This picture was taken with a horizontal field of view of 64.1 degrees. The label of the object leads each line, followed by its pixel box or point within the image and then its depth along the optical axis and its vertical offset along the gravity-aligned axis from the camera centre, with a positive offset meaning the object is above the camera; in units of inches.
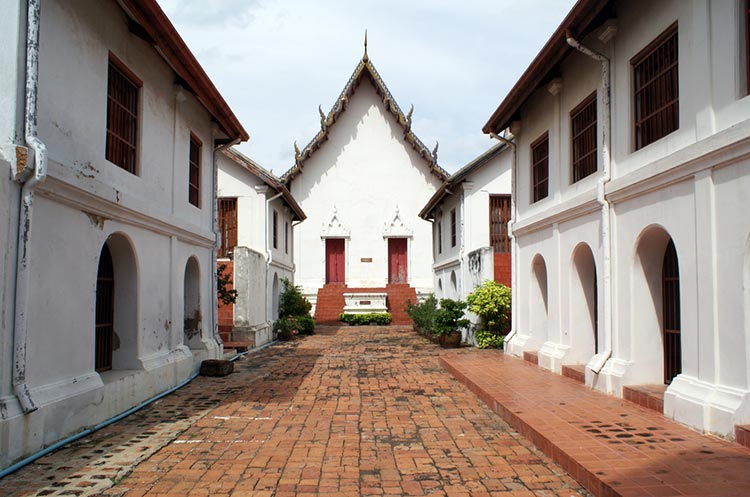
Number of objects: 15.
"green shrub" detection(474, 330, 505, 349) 556.4 -50.7
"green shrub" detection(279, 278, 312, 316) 800.9 -23.5
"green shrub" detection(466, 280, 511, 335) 546.3 -17.9
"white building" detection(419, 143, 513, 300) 697.0 +90.0
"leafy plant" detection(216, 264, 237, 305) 533.3 -5.9
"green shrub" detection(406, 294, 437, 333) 658.2 -33.7
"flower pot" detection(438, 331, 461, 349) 591.5 -53.9
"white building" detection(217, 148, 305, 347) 615.8 +70.3
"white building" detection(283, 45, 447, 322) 1104.2 +173.2
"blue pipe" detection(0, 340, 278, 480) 194.1 -59.4
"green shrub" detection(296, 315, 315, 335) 767.7 -50.8
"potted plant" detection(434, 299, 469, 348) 591.5 -38.0
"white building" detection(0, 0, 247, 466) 204.1 +33.4
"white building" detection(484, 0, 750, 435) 215.8 +39.8
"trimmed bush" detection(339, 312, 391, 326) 939.3 -52.6
